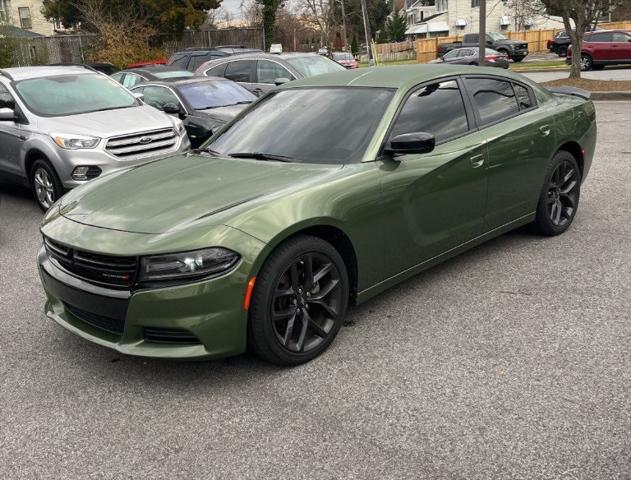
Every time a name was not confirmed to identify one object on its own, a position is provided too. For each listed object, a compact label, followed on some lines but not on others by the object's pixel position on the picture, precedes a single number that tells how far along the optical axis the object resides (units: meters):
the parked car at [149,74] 12.51
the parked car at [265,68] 12.78
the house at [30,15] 52.81
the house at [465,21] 60.81
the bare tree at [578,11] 18.47
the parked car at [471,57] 29.06
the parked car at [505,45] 37.41
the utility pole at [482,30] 17.86
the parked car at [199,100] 9.37
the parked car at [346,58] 30.31
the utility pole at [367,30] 39.59
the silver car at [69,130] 7.33
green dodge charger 3.22
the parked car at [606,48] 27.20
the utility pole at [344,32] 57.13
